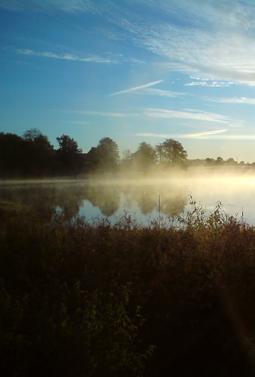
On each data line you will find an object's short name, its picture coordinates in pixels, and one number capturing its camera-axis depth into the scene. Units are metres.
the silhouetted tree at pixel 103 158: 94.25
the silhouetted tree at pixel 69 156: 91.19
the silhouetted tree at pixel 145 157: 101.56
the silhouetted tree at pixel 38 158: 84.50
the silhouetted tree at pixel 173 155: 104.31
